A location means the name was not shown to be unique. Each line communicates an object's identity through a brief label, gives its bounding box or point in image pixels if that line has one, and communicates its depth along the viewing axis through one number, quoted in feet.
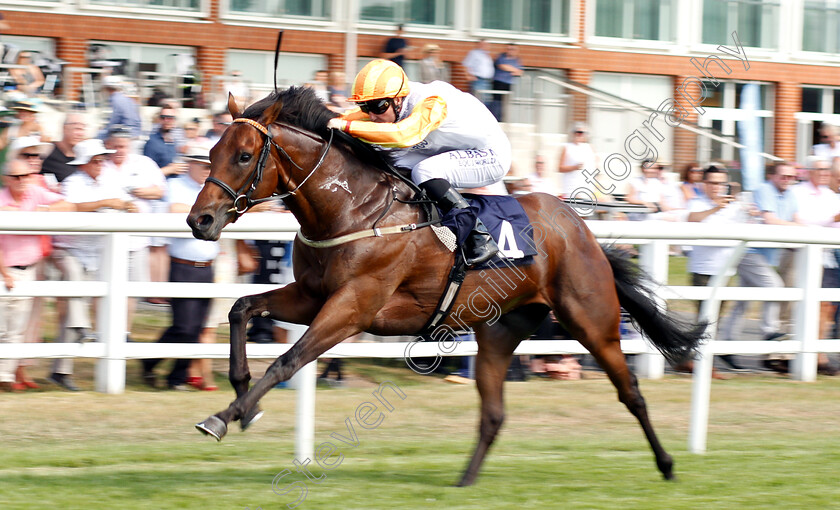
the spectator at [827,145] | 72.95
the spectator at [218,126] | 55.93
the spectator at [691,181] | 59.31
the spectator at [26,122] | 51.24
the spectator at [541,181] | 57.45
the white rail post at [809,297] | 52.26
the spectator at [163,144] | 54.49
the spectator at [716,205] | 55.77
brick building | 93.91
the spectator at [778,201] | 53.78
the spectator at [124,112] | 63.00
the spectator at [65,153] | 48.96
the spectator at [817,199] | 57.93
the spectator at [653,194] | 58.08
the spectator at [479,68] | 84.07
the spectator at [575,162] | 63.98
